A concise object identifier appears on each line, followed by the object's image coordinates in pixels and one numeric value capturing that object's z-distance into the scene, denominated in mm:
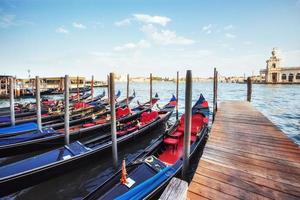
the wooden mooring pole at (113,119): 6266
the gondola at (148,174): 3846
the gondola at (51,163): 4977
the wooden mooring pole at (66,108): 7363
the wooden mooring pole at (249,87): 13343
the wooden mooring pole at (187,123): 3898
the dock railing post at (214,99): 11184
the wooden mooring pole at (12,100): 10056
